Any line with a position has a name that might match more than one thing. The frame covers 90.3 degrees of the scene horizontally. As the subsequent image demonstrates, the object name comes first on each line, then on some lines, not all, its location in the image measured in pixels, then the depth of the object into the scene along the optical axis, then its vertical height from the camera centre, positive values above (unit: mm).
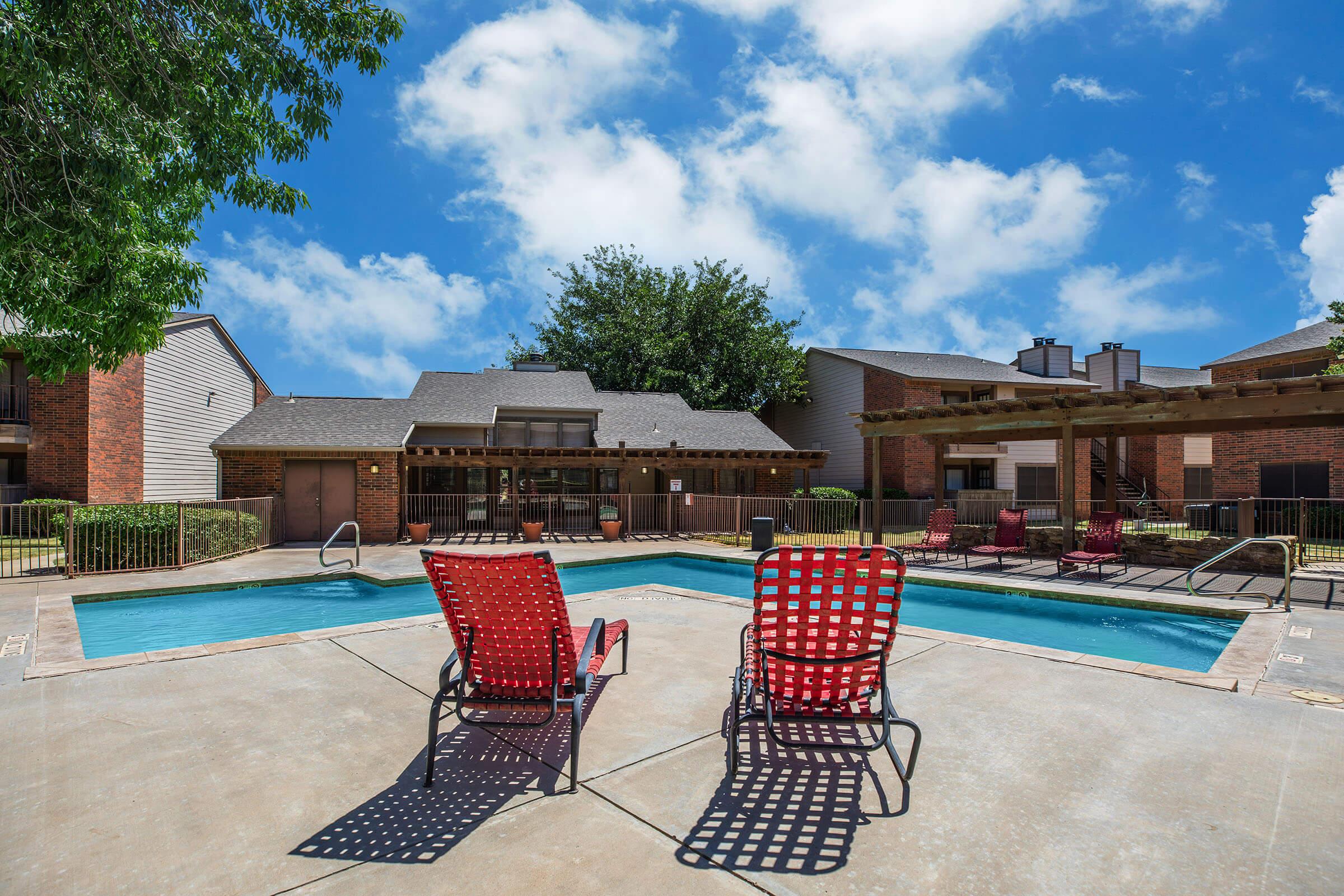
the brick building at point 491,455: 17656 +313
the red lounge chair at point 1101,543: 11117 -1419
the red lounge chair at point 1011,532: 13445 -1369
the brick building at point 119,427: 18125 +1175
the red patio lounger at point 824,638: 3123 -838
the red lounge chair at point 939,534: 13703 -1436
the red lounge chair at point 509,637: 3285 -875
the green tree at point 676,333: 32188 +6669
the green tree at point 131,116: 5973 +3472
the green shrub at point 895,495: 25531 -1151
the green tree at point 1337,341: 15109 +2795
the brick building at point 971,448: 26156 +1833
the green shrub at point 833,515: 20406 -1569
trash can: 14797 -1496
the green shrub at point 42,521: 16453 -1335
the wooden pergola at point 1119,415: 10609 +918
